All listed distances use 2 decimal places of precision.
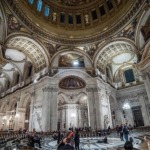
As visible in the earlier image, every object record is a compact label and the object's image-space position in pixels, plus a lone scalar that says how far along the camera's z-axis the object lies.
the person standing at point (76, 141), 7.46
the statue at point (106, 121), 17.23
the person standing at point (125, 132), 9.20
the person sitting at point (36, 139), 8.69
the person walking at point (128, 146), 4.28
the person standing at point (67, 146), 3.20
